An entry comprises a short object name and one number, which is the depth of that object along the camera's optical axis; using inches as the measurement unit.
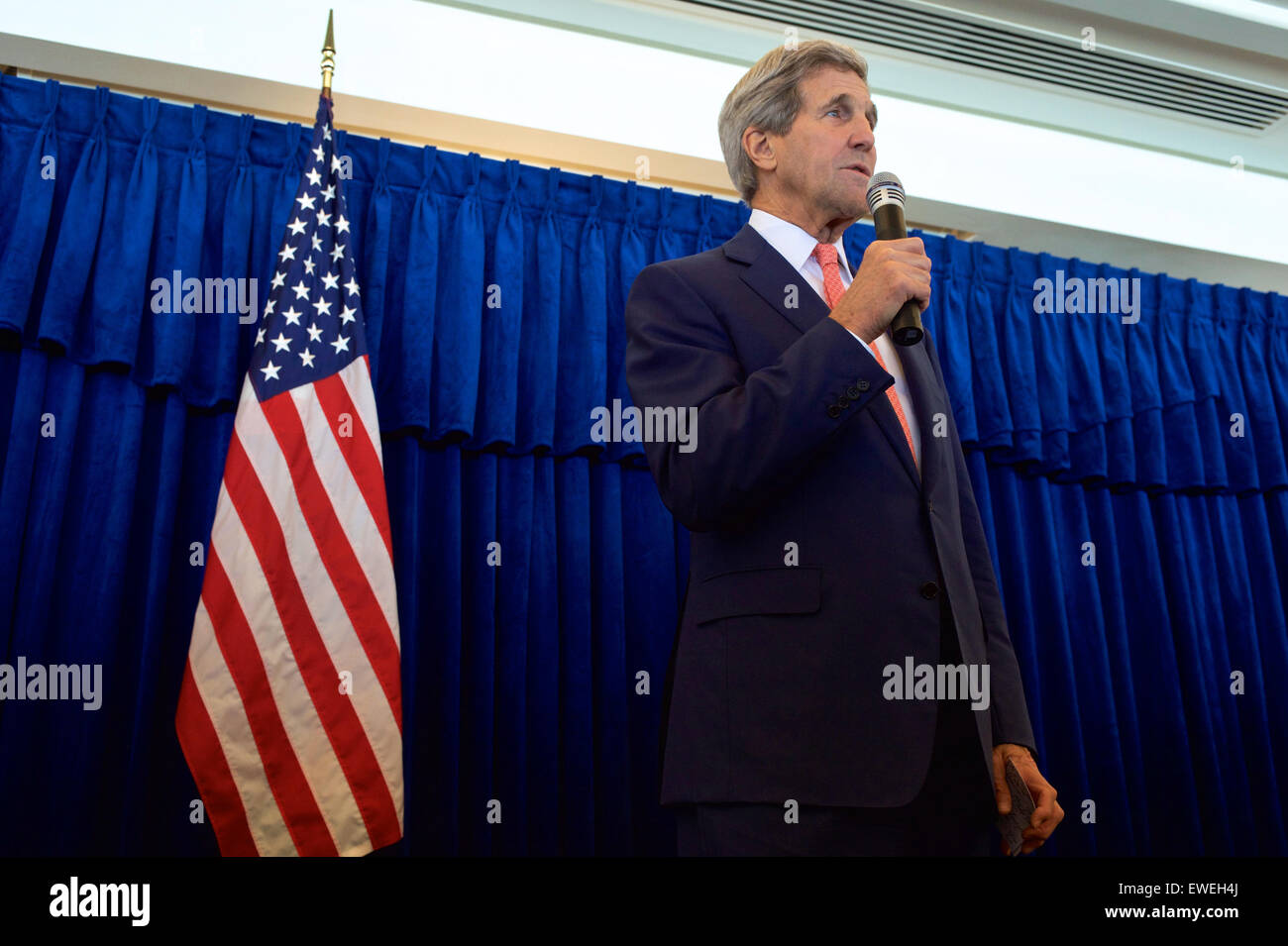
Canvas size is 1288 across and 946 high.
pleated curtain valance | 103.3
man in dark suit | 45.4
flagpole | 105.2
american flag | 84.1
